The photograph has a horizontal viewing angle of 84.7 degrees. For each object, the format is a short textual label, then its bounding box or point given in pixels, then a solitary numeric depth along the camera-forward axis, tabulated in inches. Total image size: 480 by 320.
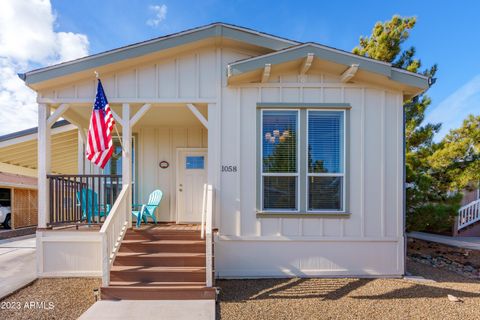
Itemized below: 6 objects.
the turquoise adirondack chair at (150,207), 208.8
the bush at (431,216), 255.4
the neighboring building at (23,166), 229.9
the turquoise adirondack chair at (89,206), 187.6
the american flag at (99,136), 172.9
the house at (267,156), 184.9
